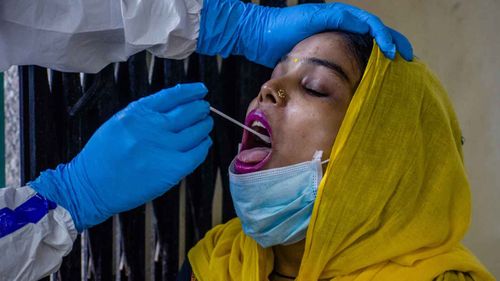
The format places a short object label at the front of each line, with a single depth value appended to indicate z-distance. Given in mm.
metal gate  1720
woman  1229
